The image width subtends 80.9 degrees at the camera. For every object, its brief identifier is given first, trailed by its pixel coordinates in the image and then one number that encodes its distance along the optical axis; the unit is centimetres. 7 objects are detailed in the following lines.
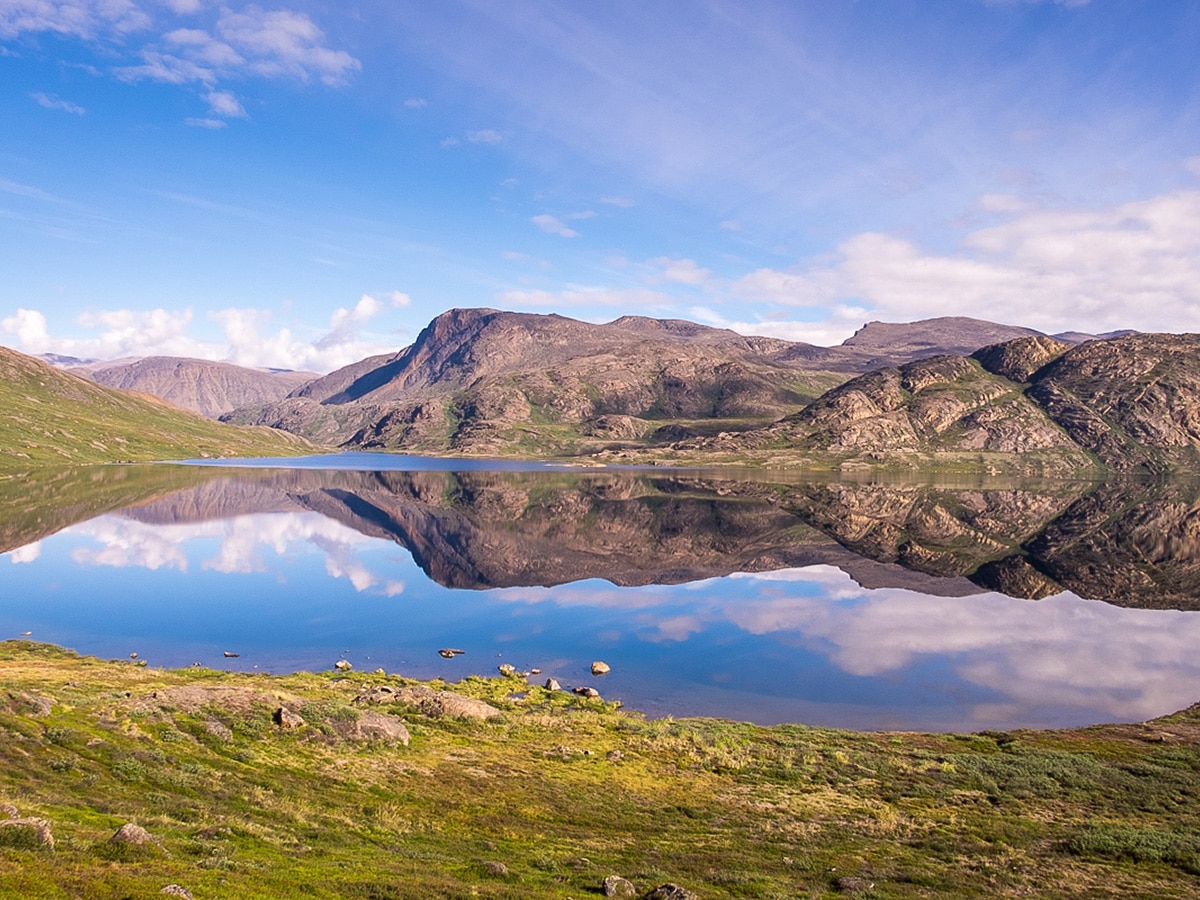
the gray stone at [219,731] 3507
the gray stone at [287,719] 3800
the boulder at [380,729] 3947
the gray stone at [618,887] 2320
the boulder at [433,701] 4728
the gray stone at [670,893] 2275
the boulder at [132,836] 1980
